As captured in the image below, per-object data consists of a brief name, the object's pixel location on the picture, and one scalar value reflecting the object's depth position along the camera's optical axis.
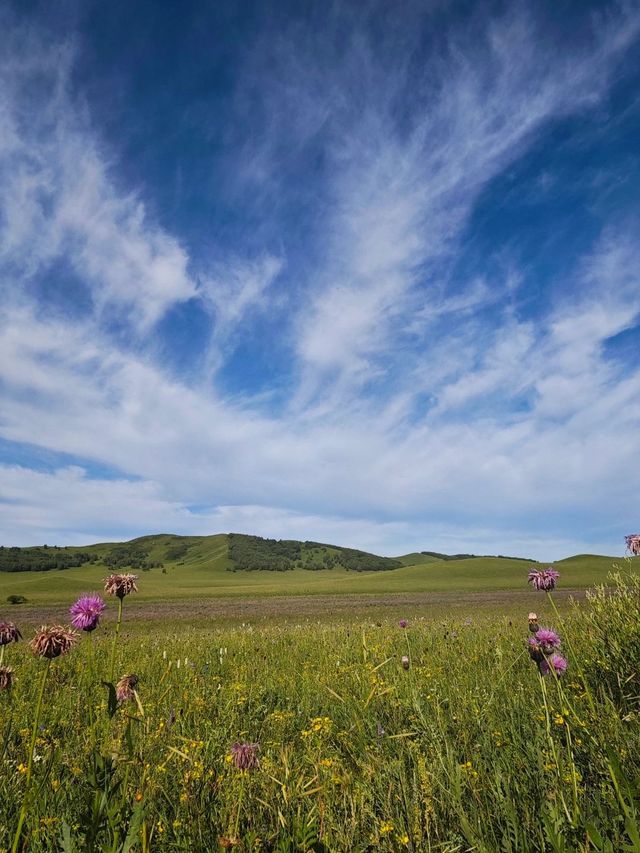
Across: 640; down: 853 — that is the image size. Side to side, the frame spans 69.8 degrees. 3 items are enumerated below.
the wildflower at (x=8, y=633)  2.63
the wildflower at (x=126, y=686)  3.25
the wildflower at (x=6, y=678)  2.91
